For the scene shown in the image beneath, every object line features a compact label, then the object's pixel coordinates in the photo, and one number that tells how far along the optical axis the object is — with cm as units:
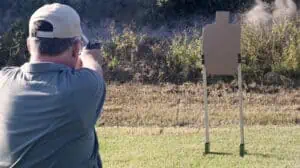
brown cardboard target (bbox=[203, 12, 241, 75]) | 705
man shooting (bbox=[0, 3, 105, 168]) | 239
